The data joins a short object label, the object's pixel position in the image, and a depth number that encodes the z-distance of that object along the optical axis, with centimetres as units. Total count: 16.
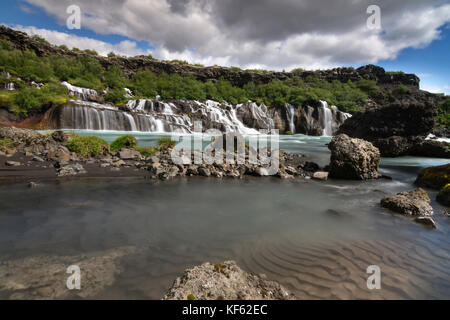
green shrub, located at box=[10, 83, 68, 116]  2594
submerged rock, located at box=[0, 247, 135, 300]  259
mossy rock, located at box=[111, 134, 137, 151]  1338
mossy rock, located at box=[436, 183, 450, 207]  686
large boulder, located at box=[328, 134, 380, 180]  1008
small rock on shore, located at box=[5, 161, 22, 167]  903
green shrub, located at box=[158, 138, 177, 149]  1408
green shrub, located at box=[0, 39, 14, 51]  4566
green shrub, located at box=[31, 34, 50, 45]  6162
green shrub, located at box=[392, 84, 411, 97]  6656
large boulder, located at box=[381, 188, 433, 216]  584
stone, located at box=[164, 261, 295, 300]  227
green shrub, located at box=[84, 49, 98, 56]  7221
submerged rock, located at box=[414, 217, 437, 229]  509
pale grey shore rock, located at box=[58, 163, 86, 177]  847
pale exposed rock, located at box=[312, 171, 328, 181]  989
